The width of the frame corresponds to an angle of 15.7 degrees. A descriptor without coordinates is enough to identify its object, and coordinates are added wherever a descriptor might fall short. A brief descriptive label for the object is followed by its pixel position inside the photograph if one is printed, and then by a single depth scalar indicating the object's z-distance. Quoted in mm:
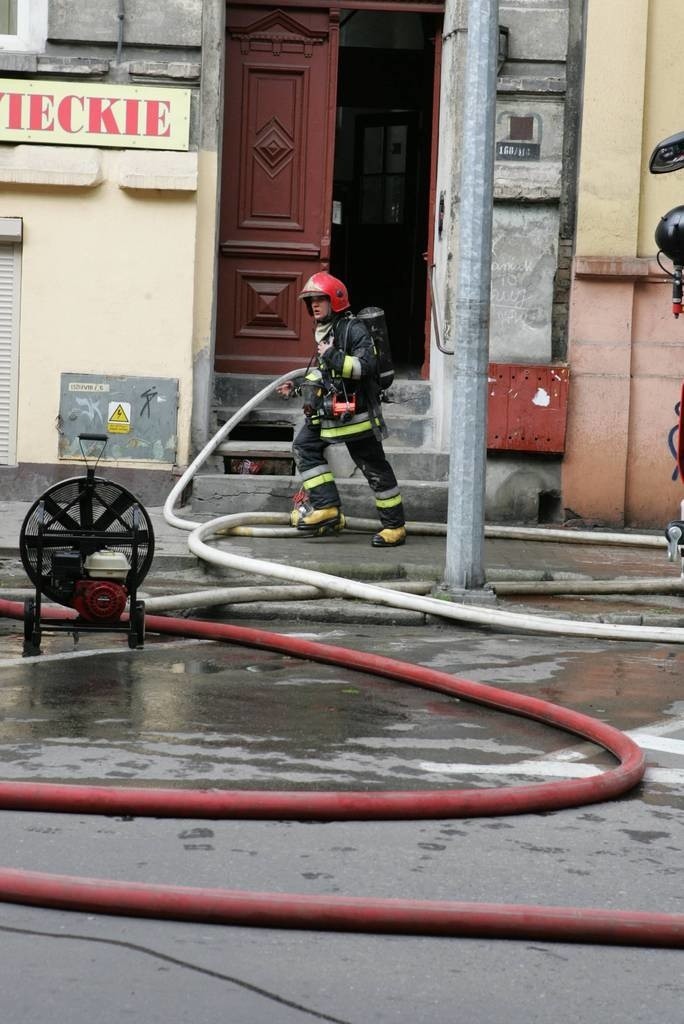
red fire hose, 6056
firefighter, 17280
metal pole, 14316
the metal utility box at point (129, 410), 19839
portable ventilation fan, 11628
